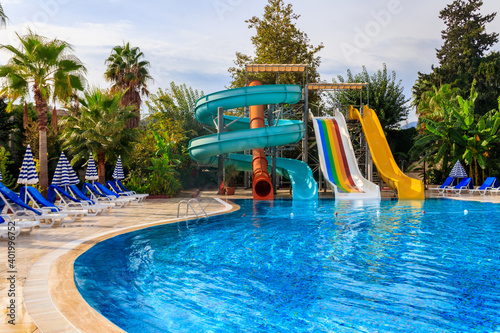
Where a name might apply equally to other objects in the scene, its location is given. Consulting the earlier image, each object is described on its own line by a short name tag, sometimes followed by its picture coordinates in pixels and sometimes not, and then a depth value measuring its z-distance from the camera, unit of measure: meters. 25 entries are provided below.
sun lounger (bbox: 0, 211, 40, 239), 7.63
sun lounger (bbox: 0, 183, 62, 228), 8.74
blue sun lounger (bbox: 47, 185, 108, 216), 11.70
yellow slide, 18.45
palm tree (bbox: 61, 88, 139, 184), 17.17
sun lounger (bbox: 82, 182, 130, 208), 14.08
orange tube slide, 18.06
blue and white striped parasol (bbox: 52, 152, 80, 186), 12.43
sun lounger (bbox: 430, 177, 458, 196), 20.78
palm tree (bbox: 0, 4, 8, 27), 9.74
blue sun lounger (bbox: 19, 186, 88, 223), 10.14
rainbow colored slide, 17.92
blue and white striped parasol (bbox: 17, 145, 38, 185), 10.34
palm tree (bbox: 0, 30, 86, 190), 13.74
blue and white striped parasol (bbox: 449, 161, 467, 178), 21.41
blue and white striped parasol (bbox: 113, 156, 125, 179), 17.17
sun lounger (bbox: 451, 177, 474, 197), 20.54
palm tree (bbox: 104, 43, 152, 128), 26.88
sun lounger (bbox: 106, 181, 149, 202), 16.23
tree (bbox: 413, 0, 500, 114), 34.56
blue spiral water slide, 17.50
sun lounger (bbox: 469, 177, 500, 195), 19.95
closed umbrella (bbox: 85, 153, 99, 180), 14.70
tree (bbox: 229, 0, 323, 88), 33.25
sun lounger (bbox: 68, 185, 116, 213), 12.42
